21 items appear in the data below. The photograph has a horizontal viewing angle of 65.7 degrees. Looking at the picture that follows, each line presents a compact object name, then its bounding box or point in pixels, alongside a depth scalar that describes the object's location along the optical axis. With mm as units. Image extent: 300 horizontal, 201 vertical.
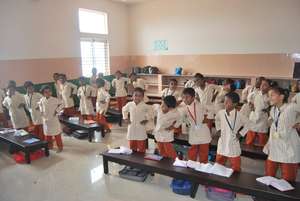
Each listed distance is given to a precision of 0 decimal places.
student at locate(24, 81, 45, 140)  4838
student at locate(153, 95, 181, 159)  3408
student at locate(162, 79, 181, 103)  5028
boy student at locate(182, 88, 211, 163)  3369
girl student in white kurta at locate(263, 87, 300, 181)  2801
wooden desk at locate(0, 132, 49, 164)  4012
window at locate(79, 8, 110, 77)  7402
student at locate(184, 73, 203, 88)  6051
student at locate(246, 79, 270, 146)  4227
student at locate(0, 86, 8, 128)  5291
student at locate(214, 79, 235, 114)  5078
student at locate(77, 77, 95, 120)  5746
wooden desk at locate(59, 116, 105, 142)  5070
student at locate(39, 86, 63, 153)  4473
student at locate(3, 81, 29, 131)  4898
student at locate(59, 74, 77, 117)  5902
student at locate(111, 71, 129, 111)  6820
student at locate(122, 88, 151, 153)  3684
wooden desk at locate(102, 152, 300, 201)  2393
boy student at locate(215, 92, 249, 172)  3016
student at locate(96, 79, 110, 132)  5598
